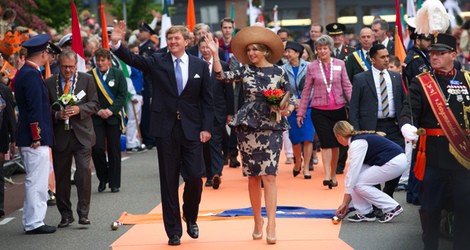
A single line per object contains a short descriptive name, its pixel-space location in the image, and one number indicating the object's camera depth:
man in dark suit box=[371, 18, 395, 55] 20.31
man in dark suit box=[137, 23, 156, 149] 24.20
